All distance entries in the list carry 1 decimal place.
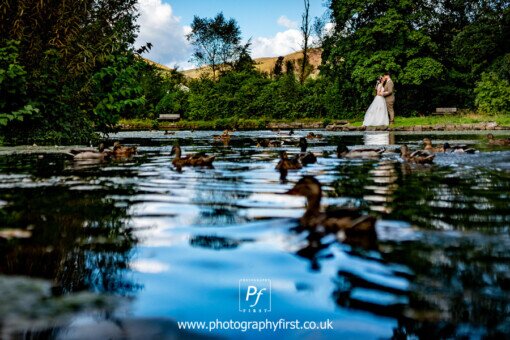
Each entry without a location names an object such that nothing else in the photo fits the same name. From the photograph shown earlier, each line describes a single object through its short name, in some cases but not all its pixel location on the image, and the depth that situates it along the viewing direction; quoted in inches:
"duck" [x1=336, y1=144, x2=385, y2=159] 561.6
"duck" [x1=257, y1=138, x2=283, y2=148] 789.2
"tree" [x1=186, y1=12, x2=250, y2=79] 3063.5
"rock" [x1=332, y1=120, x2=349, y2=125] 1855.3
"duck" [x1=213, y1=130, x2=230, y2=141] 962.4
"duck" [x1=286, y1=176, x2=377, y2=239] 189.0
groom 1467.8
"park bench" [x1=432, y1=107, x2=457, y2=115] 1802.8
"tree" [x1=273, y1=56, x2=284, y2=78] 2851.4
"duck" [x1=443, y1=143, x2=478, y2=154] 594.5
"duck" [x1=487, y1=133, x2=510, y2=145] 729.6
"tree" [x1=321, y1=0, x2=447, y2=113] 1834.4
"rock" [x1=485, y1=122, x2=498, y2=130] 1369.6
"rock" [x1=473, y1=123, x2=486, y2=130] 1417.3
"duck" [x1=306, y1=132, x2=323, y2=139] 1017.8
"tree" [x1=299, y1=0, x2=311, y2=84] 2439.7
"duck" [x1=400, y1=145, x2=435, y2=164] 484.0
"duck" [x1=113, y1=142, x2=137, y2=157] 585.0
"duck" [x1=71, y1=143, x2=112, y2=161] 527.5
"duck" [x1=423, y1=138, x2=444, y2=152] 621.2
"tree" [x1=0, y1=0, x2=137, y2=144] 667.4
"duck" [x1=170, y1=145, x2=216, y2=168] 472.4
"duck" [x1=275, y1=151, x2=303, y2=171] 423.5
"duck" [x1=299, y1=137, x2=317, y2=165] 484.1
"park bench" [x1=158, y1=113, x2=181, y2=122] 2359.7
